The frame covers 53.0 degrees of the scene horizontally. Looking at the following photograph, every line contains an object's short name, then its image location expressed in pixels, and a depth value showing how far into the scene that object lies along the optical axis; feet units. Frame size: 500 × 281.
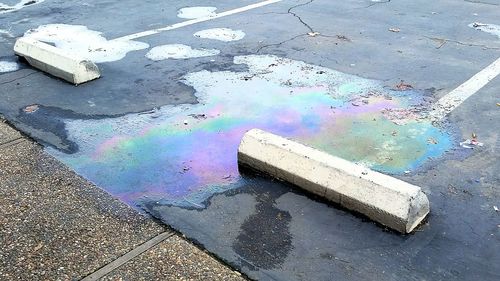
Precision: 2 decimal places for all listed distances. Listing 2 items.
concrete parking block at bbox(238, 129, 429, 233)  10.51
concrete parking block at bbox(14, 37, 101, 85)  18.78
